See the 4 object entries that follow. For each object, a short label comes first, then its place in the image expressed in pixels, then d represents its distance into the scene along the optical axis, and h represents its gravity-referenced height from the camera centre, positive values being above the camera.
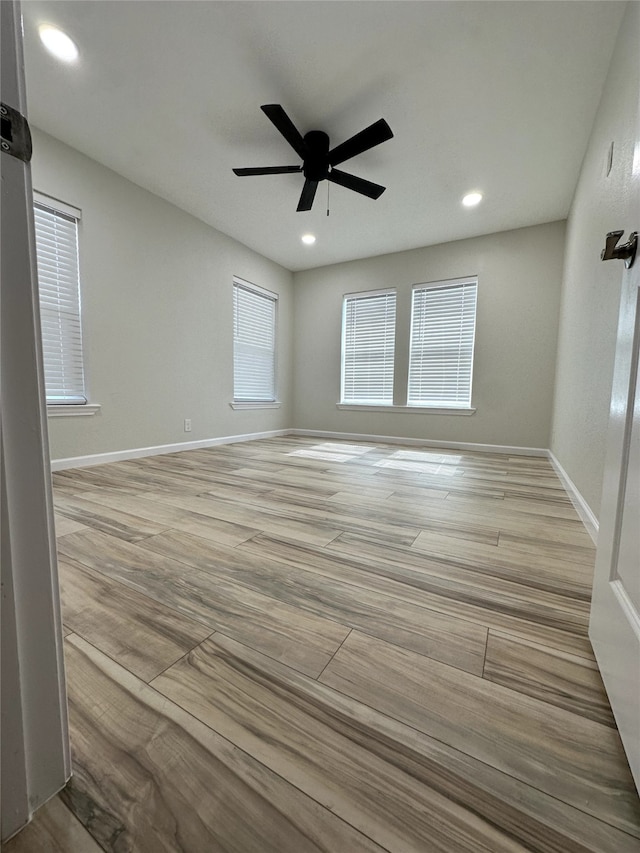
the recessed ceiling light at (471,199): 2.94 +1.80
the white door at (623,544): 0.56 -0.30
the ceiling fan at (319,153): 1.91 +1.57
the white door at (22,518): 0.39 -0.17
